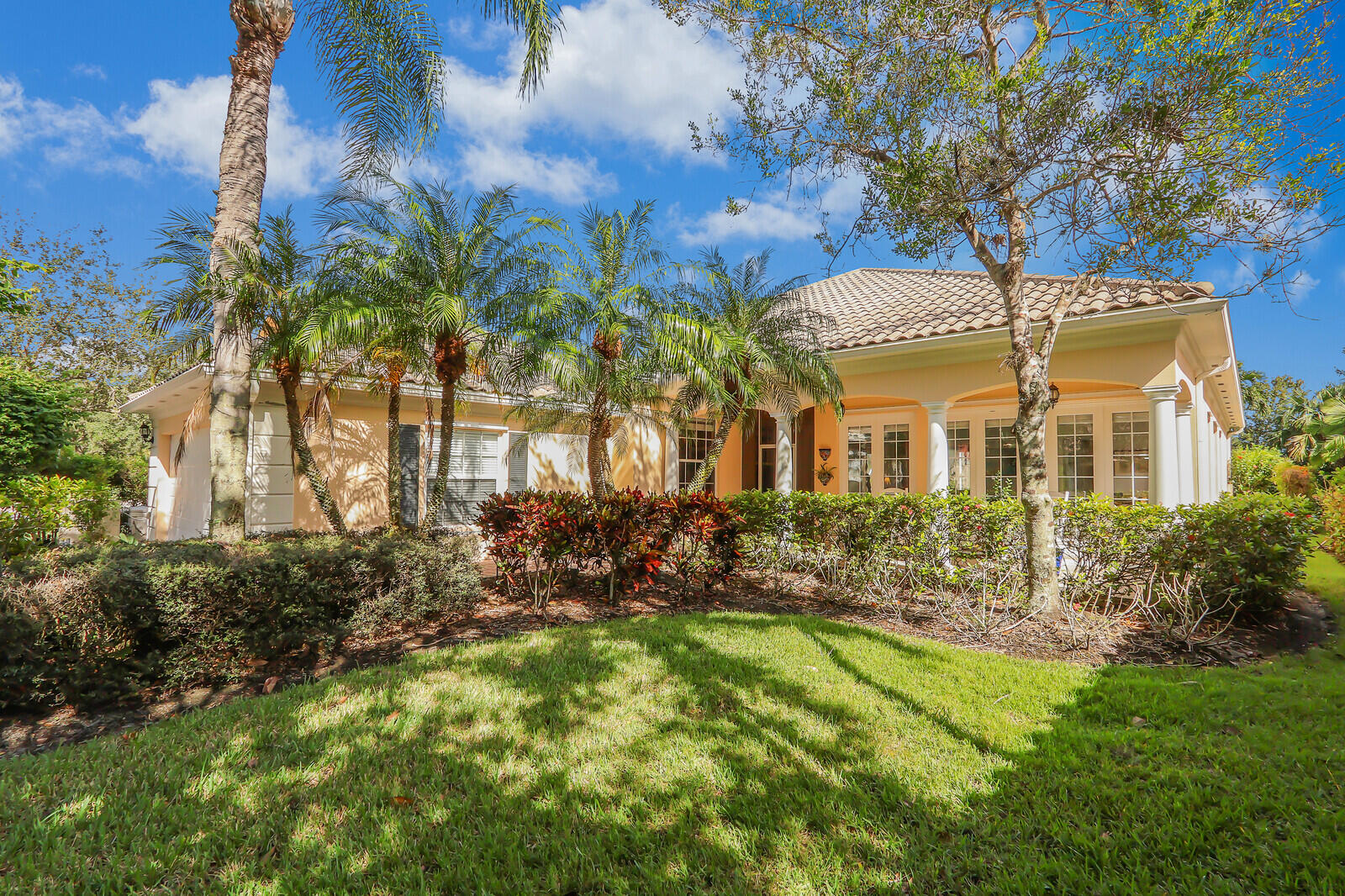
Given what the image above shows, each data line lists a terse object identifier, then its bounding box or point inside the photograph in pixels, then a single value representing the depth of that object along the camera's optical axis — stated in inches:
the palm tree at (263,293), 275.1
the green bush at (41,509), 308.5
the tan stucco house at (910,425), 327.6
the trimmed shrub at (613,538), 278.7
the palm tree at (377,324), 281.9
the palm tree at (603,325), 343.0
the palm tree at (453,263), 321.7
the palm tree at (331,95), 260.1
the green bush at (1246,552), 234.7
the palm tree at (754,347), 384.2
